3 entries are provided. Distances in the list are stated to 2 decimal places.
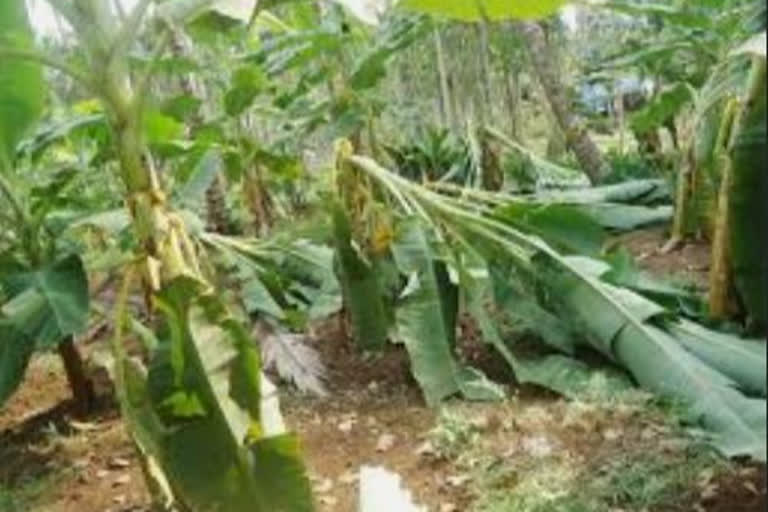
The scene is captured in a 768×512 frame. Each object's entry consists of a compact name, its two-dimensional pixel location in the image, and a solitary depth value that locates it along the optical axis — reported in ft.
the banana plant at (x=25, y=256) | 12.50
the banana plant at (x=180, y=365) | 9.14
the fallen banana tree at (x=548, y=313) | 10.21
